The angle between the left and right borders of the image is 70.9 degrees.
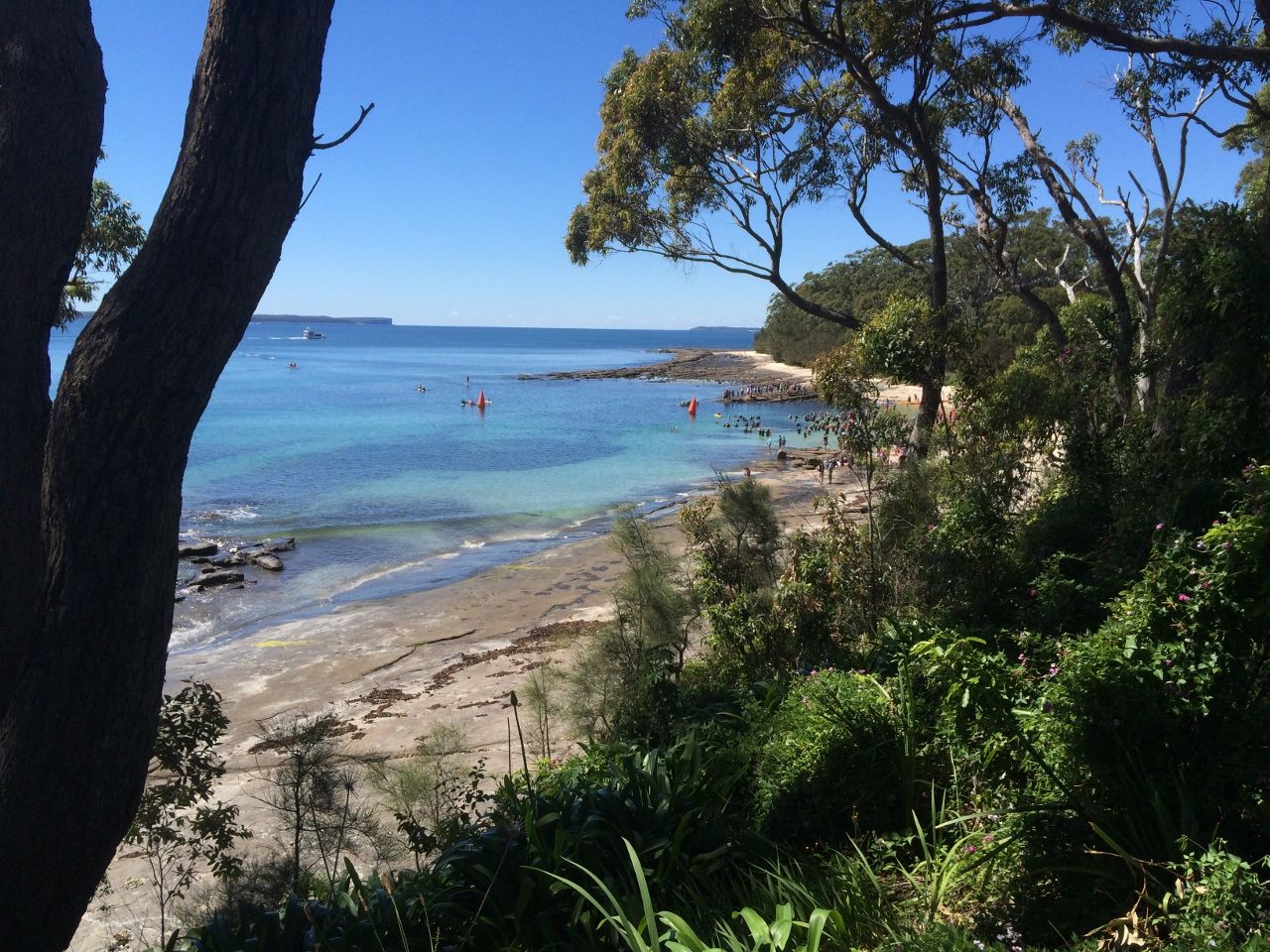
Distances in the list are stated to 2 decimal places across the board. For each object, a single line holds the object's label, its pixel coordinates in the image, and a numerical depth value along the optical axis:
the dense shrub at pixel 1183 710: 3.05
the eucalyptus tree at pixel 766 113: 11.34
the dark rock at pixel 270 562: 19.19
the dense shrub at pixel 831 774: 4.02
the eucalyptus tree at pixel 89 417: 3.29
